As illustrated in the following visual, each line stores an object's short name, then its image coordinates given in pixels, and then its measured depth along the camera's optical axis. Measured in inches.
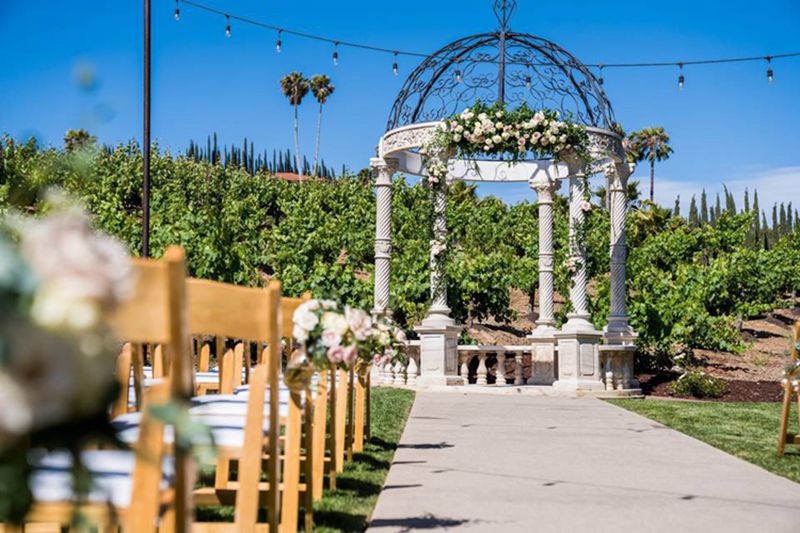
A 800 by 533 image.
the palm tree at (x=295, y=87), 2536.9
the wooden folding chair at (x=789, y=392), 258.8
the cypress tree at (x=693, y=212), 3175.0
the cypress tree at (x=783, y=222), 3314.5
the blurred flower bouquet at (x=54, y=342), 47.4
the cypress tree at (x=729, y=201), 3286.7
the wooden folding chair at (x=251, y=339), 94.7
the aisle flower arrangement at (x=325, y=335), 154.7
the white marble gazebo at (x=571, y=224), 550.6
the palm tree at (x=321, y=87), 2534.4
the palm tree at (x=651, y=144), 2253.9
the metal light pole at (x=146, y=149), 499.8
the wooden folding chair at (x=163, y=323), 72.0
